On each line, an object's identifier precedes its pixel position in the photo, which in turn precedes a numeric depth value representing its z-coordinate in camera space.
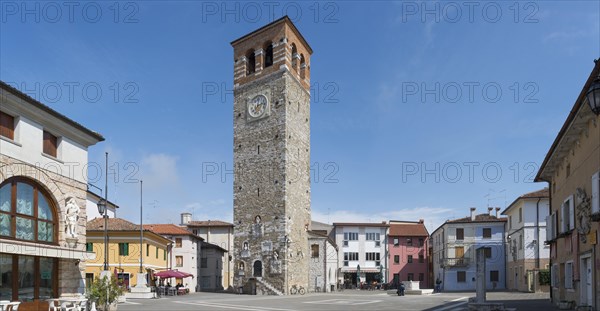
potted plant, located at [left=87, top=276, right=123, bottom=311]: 18.20
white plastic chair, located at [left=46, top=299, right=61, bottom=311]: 16.08
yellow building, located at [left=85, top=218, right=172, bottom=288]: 39.53
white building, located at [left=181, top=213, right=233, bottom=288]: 60.22
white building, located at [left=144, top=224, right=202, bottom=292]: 50.94
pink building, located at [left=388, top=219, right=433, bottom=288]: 66.25
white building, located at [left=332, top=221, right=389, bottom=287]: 64.00
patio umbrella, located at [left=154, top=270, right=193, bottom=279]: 39.78
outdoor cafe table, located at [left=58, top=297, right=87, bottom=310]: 16.55
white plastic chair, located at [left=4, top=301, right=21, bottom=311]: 14.32
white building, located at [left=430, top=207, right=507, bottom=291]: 53.78
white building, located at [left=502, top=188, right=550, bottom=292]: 42.53
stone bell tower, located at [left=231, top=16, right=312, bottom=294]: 43.22
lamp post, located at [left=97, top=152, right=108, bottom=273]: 22.89
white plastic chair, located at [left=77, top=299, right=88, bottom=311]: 17.38
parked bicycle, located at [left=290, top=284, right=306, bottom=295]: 43.06
